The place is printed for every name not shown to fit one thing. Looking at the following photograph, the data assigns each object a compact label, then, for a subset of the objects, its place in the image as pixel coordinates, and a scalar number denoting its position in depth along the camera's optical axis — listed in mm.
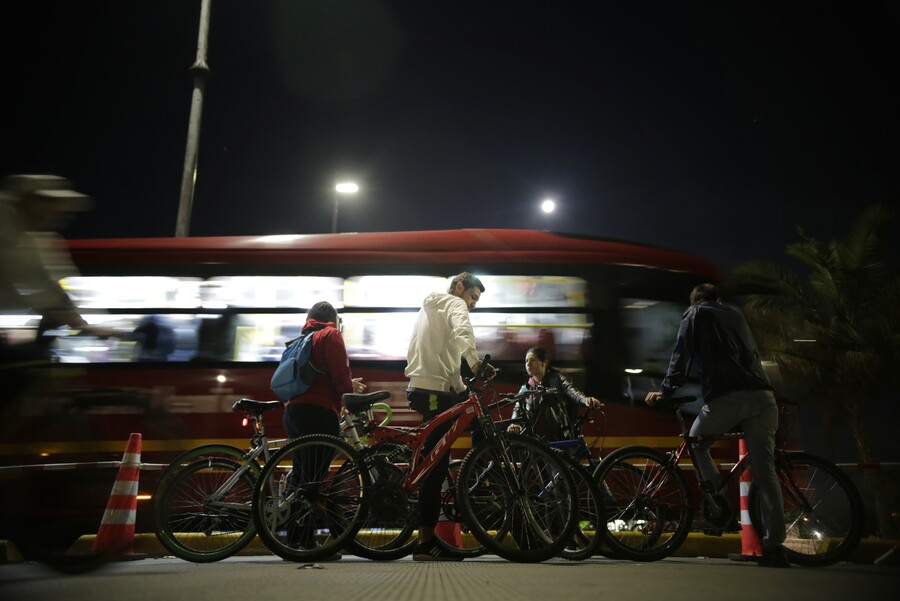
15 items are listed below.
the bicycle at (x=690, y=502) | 5090
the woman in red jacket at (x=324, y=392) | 5308
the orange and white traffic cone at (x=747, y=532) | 5309
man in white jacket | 5023
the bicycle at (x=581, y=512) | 4762
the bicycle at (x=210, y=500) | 5195
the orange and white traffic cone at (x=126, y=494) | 4129
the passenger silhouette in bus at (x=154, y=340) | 7988
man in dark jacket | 4820
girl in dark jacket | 6312
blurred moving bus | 7836
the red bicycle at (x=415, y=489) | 4691
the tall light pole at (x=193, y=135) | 11305
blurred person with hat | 3094
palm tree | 16547
